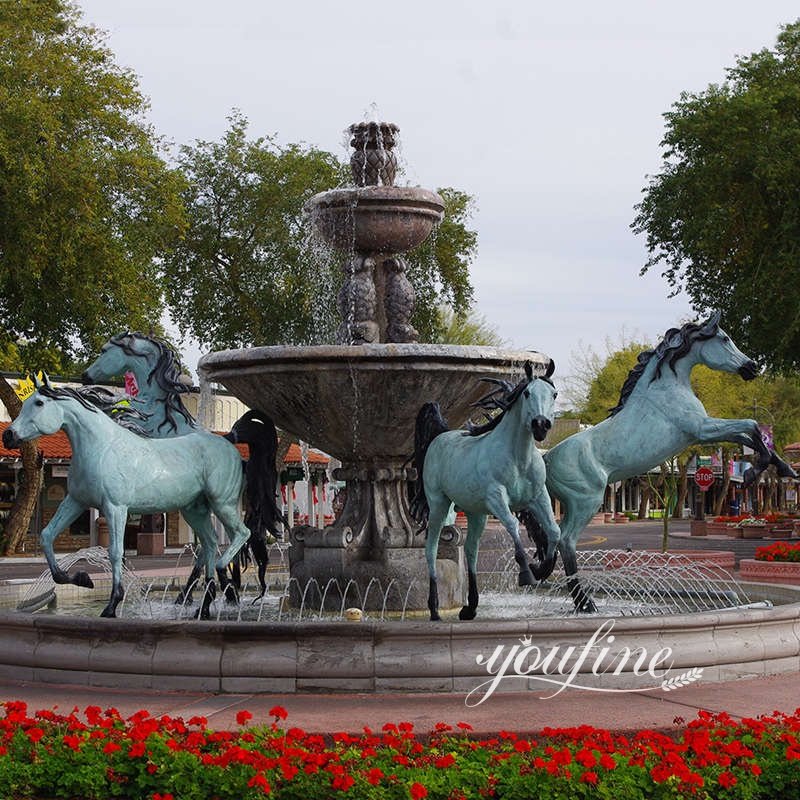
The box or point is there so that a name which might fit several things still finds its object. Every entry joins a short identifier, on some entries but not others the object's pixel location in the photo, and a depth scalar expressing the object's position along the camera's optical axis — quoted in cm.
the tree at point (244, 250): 4275
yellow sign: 3704
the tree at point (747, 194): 3186
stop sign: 4450
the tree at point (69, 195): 2953
